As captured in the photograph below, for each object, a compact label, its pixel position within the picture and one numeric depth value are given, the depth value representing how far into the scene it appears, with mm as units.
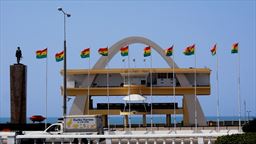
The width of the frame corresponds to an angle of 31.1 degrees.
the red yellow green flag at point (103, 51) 62222
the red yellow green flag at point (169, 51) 61938
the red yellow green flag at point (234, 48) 58825
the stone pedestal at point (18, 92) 41500
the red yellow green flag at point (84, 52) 62400
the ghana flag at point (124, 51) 63594
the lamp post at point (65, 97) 43988
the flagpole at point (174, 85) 74812
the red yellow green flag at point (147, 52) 63250
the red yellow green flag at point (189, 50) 60988
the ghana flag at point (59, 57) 57031
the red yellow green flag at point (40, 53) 55188
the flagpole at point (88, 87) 76175
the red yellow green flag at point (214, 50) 60188
